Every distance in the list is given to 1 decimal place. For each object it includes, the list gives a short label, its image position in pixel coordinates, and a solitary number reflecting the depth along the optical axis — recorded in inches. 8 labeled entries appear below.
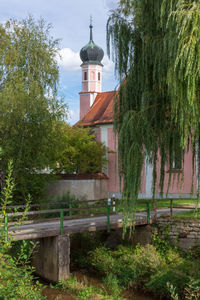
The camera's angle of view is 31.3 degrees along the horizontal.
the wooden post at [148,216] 496.1
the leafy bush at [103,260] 433.7
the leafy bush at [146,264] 396.8
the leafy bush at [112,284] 374.9
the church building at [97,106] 875.6
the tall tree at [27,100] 572.7
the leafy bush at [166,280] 358.9
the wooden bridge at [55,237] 401.7
